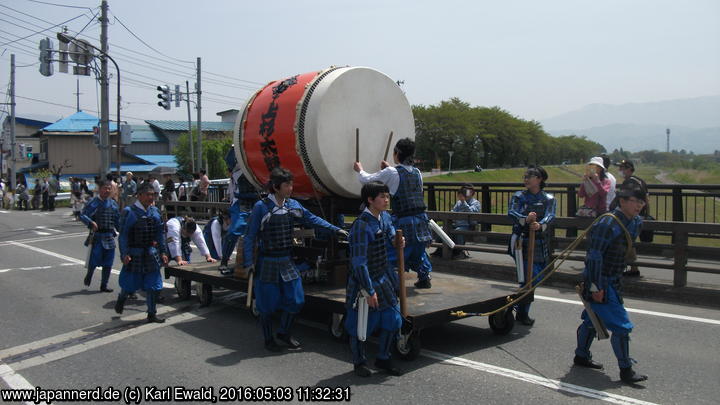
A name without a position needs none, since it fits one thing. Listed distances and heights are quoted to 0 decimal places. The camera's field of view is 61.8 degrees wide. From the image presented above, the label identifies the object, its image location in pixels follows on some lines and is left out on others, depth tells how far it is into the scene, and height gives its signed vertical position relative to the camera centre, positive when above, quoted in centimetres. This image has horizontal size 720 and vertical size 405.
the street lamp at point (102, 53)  2061 +484
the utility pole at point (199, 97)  3295 +494
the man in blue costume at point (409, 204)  646 -20
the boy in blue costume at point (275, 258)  597 -71
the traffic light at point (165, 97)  2831 +424
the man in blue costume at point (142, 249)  727 -76
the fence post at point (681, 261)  812 -103
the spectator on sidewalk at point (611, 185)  962 +1
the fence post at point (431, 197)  1454 -27
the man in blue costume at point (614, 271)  491 -71
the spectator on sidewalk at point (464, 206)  1197 -41
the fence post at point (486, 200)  1407 -33
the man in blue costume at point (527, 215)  683 -35
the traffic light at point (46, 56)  2044 +445
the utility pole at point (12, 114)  3756 +481
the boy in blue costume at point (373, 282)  502 -81
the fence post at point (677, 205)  1131 -37
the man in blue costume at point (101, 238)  955 -82
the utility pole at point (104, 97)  2253 +338
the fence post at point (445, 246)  1109 -108
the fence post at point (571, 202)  1263 -35
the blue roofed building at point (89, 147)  5297 +369
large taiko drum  677 +71
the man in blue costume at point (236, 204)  788 -24
